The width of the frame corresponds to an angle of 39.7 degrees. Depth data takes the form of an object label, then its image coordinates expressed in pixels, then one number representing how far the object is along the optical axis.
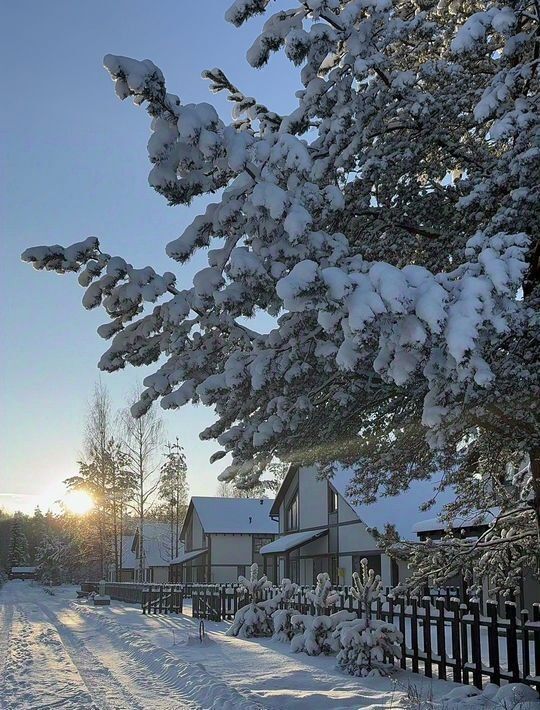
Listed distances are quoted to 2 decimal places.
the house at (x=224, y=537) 49.50
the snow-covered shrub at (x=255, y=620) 17.08
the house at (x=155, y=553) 61.16
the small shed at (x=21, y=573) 122.96
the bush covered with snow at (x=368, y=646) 10.97
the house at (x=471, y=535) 18.76
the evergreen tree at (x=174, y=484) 64.31
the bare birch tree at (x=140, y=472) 45.12
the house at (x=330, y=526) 26.56
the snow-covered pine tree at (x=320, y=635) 13.34
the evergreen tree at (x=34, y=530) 136.51
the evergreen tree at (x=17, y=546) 135.12
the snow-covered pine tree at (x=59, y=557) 67.56
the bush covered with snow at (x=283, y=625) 15.84
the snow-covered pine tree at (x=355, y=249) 5.35
